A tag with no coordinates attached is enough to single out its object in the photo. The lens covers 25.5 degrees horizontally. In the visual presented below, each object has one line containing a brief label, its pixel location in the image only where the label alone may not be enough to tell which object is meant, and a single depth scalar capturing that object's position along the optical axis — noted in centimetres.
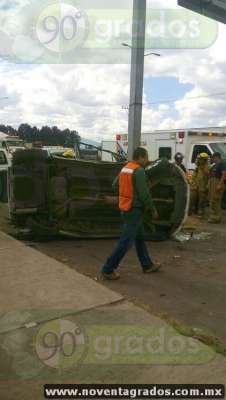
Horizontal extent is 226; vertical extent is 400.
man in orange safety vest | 616
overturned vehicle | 885
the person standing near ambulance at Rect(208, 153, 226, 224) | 1189
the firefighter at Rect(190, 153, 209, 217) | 1290
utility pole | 1034
